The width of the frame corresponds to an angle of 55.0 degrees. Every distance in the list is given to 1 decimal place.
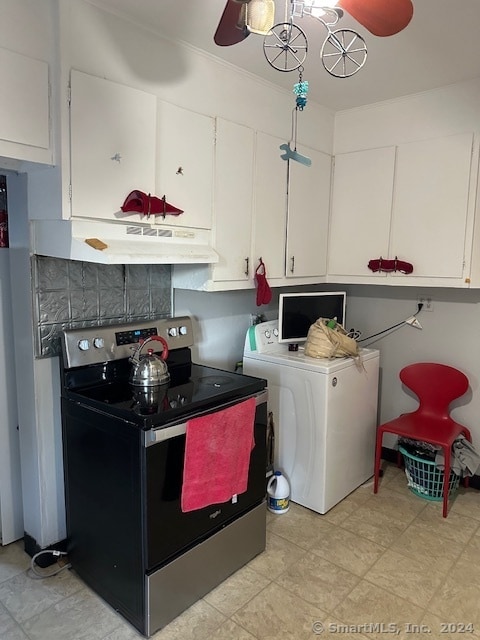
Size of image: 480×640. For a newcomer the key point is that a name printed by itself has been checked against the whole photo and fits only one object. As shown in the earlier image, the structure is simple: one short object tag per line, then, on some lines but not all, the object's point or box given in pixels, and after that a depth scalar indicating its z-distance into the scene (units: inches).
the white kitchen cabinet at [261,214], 91.6
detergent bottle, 104.0
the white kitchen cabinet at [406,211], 100.7
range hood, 68.9
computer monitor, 112.3
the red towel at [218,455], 71.2
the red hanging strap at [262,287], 99.0
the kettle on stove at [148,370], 80.9
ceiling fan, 43.8
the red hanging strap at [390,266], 107.9
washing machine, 102.0
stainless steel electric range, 68.3
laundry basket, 108.5
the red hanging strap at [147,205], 74.4
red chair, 107.6
